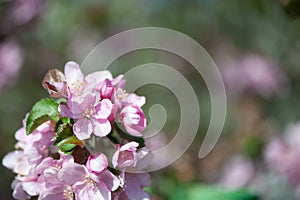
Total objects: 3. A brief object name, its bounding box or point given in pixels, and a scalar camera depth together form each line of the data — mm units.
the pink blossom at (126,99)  1018
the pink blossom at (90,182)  984
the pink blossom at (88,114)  993
